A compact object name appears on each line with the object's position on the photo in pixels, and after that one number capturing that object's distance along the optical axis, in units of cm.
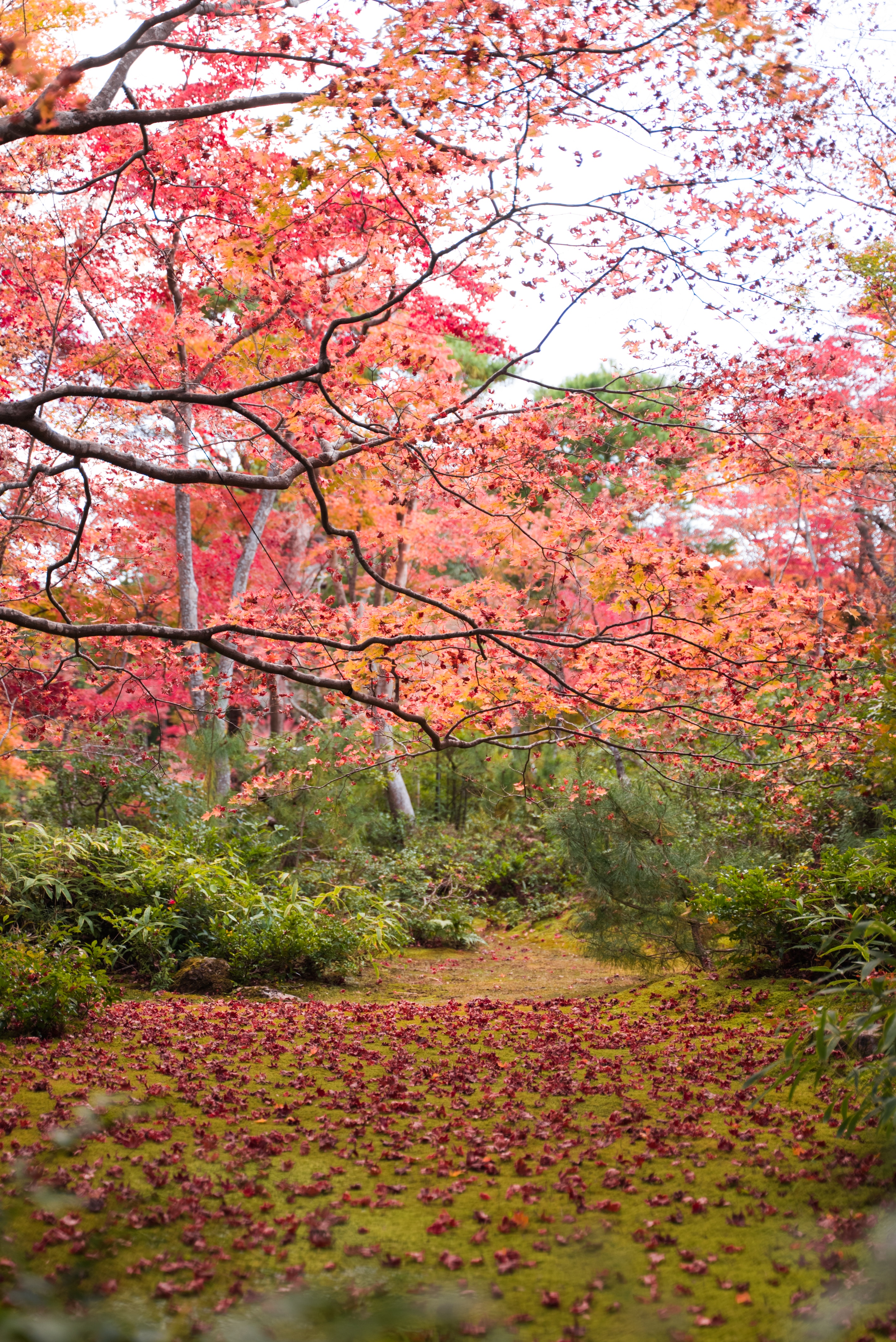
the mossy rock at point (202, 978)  600
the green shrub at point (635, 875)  626
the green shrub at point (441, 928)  929
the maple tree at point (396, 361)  412
